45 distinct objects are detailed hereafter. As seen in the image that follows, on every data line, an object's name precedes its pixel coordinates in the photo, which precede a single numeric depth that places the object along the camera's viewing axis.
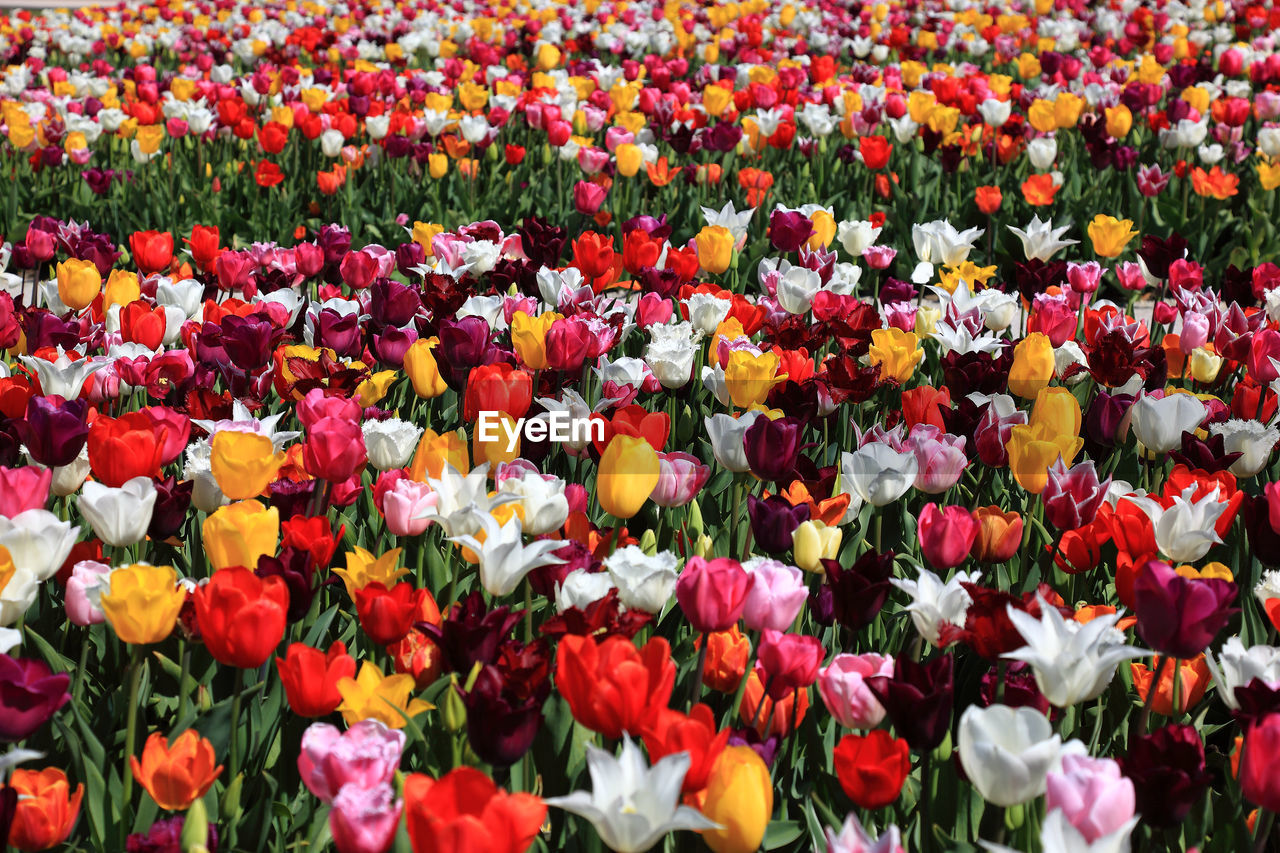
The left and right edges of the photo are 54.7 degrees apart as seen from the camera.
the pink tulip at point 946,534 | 2.09
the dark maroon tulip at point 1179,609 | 1.62
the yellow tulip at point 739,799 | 1.37
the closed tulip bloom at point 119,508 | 1.93
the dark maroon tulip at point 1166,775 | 1.47
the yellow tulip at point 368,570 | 1.96
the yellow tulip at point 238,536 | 1.88
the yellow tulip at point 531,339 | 3.03
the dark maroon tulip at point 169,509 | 2.12
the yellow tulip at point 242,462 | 2.11
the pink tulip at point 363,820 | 1.33
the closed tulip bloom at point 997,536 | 2.24
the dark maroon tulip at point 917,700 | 1.58
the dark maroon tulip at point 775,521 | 2.14
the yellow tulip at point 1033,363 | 3.08
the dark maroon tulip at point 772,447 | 2.29
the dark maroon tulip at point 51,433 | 2.21
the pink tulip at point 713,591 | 1.73
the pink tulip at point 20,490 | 2.04
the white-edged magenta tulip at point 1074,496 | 2.29
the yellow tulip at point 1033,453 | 2.43
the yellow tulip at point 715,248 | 4.02
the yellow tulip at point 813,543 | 2.14
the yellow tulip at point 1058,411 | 2.57
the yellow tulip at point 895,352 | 3.19
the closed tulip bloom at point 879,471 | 2.34
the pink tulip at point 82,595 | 1.90
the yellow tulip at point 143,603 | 1.65
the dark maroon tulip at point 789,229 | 4.09
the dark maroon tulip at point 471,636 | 1.65
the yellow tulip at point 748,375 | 2.79
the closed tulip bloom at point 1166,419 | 2.66
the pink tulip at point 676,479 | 2.33
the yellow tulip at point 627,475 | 2.19
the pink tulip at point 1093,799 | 1.32
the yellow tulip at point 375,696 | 1.67
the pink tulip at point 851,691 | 1.73
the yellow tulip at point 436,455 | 2.35
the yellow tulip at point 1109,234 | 4.28
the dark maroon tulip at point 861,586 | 1.85
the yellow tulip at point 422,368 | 2.96
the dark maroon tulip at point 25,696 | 1.50
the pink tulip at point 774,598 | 1.81
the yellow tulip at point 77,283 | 3.56
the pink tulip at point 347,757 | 1.42
